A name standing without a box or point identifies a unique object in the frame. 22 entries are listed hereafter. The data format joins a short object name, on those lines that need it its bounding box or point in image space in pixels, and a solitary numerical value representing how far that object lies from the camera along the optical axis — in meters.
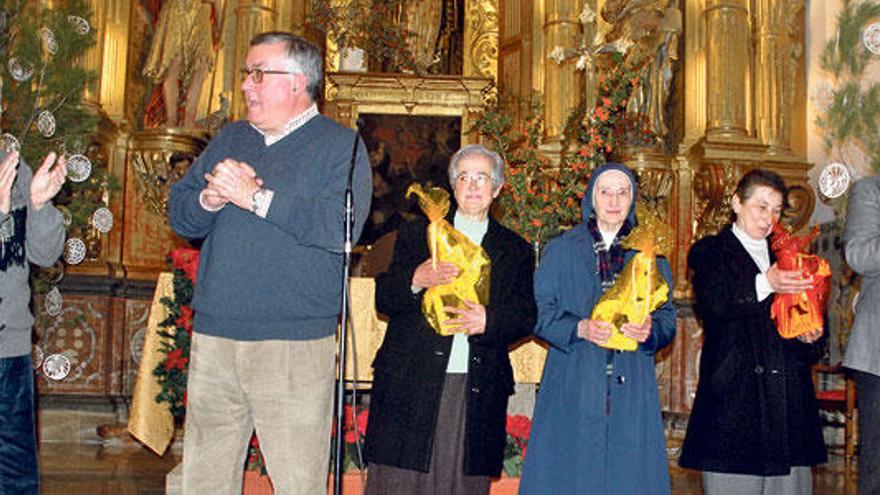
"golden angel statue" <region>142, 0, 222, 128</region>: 8.37
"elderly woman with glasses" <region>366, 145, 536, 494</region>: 3.38
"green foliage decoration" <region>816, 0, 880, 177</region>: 4.69
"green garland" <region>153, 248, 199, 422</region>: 4.75
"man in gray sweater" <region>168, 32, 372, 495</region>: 2.81
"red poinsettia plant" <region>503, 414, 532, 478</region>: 4.70
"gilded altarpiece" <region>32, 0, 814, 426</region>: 7.70
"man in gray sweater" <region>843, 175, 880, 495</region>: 3.41
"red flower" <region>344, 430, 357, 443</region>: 4.69
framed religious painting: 9.18
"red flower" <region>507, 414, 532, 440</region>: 4.84
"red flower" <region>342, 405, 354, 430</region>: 4.67
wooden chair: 7.09
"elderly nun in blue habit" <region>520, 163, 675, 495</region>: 3.35
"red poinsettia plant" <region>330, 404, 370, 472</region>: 4.67
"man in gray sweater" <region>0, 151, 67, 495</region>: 3.11
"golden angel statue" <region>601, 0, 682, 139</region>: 8.41
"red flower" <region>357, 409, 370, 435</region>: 4.71
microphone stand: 2.60
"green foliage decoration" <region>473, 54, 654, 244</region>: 5.56
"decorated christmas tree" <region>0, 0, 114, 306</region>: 5.43
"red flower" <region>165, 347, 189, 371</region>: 4.76
